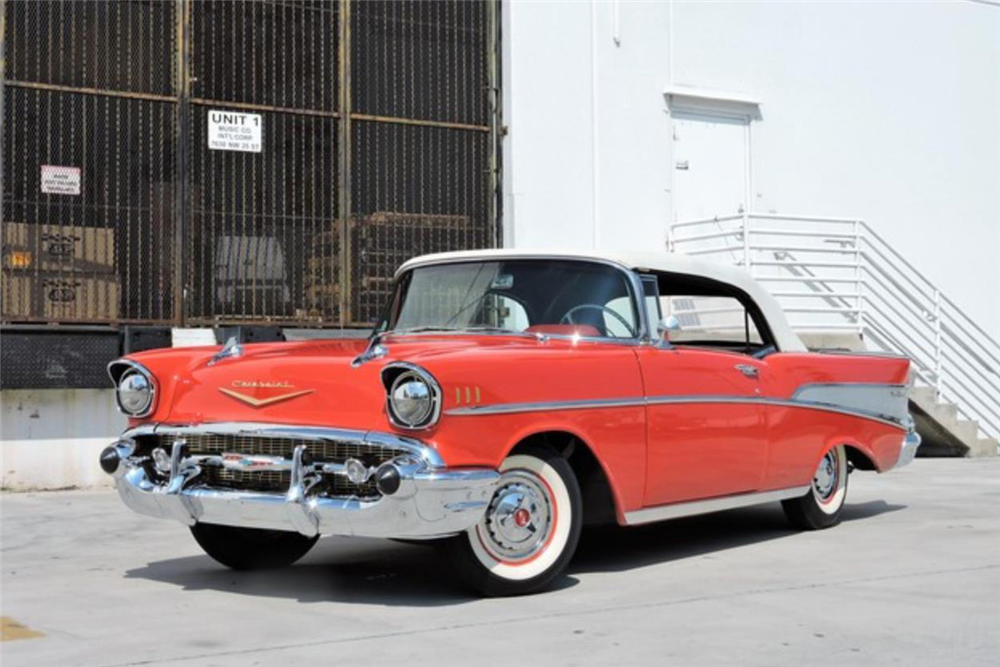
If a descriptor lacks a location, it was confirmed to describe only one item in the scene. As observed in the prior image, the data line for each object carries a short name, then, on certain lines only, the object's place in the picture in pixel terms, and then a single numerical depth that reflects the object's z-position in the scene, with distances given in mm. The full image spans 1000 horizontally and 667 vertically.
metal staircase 13852
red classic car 5250
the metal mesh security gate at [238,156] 11422
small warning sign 11391
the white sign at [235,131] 12227
